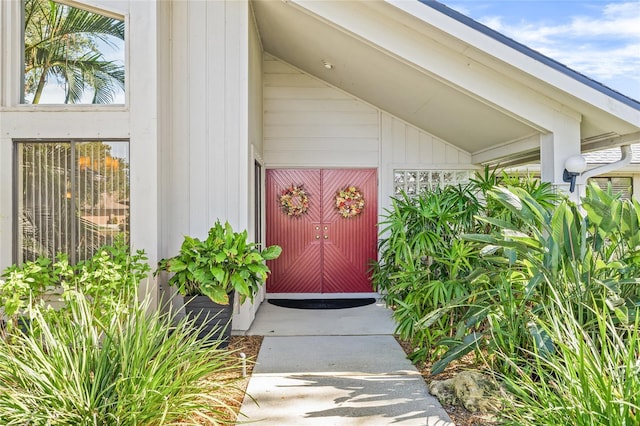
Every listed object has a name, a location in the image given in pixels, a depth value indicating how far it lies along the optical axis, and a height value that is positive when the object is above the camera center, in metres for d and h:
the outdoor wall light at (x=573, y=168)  4.51 +0.51
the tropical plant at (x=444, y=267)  3.56 -0.47
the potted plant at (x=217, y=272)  4.20 -0.49
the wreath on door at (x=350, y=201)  7.33 +0.31
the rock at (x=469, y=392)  3.02 -1.24
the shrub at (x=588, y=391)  1.83 -0.75
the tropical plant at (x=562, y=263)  2.86 -0.31
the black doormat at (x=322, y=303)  6.66 -1.29
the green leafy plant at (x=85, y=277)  3.66 -0.49
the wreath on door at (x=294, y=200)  7.29 +0.33
